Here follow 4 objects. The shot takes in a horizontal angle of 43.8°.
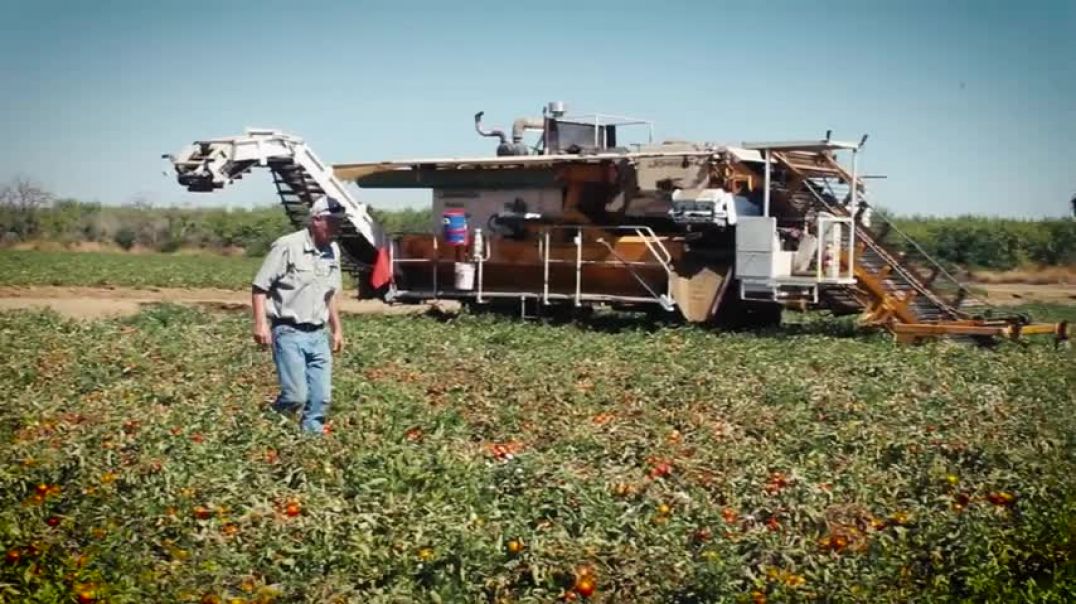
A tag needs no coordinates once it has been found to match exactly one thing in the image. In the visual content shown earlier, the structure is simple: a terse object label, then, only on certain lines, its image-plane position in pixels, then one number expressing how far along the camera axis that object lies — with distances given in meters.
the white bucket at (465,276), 19.98
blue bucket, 19.98
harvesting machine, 17.41
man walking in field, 9.06
